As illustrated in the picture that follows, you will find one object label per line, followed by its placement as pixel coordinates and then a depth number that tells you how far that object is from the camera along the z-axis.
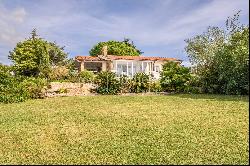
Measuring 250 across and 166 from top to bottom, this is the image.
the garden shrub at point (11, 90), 10.23
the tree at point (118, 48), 36.36
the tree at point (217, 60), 11.17
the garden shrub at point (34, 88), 11.24
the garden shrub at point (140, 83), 13.43
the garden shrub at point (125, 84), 13.38
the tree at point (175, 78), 13.75
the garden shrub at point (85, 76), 16.64
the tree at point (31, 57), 21.59
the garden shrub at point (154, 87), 13.73
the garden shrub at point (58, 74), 19.26
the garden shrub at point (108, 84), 12.91
